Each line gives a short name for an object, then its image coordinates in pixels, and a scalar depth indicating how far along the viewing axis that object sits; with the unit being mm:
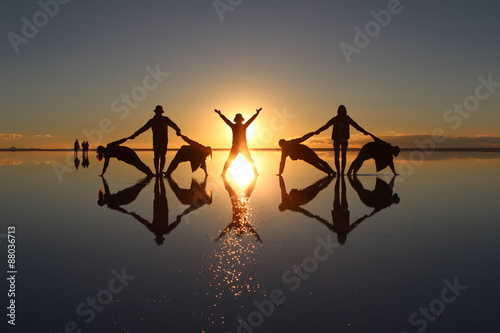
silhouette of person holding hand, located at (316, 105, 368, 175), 20422
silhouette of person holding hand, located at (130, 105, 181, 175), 20578
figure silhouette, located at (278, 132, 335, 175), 21703
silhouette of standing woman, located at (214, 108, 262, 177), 20906
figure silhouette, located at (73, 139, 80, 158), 54969
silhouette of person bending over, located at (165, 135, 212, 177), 21672
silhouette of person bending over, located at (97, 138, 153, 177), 21531
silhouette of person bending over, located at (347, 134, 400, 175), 21422
